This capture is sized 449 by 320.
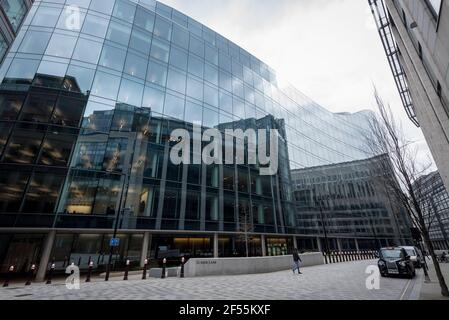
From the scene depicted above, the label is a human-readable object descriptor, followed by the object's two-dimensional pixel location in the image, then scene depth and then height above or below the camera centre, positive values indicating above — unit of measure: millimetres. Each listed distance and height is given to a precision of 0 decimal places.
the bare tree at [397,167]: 9758 +3458
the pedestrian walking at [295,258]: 15666 -1070
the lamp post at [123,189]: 18838 +4729
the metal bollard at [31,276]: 12441 -2050
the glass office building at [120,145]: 17609 +8960
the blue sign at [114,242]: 15045 +159
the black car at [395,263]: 13266 -1246
